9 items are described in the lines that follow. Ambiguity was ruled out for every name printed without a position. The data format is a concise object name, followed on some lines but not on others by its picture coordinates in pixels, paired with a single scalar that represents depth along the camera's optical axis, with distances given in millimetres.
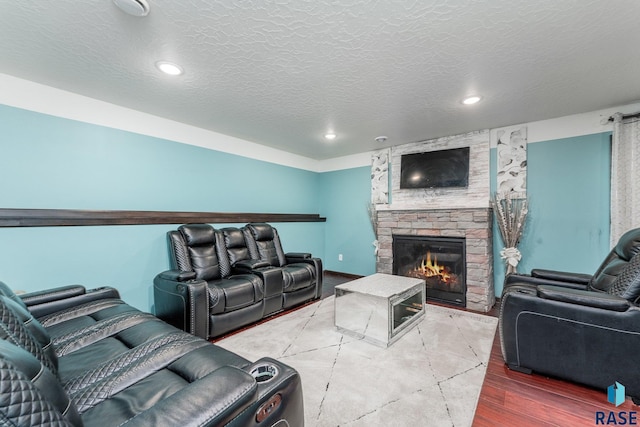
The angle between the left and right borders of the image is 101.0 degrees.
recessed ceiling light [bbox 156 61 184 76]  1989
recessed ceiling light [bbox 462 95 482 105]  2574
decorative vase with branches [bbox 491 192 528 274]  3225
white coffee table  2361
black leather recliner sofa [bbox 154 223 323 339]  2391
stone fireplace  3320
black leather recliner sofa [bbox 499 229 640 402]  1616
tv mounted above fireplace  3662
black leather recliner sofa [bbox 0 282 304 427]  598
